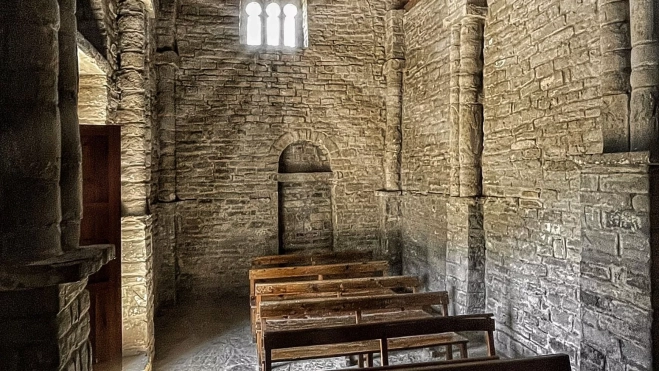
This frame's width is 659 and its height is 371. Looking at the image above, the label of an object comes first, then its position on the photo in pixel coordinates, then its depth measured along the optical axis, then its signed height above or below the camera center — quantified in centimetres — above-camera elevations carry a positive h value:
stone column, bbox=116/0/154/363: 499 +9
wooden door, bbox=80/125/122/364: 390 -26
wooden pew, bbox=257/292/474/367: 420 -149
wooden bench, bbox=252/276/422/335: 521 -126
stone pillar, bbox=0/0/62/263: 205 +31
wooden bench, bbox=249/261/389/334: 605 -121
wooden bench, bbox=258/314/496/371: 343 -121
